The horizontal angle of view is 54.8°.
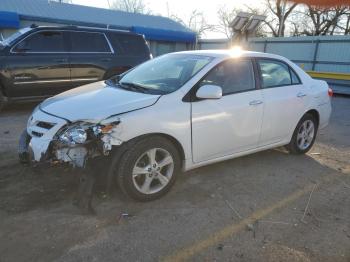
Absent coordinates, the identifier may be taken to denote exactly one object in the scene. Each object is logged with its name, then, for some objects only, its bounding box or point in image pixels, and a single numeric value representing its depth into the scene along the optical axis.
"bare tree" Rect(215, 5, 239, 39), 48.79
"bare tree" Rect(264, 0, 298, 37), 38.88
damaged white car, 3.30
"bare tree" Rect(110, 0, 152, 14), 48.25
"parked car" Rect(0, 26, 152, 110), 7.31
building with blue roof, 17.87
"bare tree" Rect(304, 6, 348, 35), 36.38
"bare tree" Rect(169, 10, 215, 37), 49.69
